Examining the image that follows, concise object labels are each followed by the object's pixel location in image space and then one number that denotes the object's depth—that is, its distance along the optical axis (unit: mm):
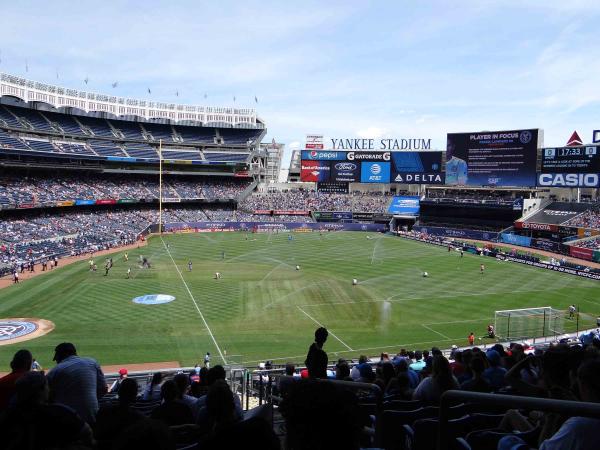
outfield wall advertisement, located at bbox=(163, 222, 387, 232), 88062
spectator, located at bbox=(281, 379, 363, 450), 2803
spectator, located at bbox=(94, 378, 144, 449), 5012
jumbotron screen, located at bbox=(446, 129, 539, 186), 82125
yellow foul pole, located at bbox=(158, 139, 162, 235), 81950
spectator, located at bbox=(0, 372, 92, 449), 4094
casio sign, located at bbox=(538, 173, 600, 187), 74375
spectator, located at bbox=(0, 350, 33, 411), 6574
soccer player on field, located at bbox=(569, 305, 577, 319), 33425
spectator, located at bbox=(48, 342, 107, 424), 6906
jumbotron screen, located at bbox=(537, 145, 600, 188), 74000
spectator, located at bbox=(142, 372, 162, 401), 11417
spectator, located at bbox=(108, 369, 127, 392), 15634
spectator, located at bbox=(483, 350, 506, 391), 9057
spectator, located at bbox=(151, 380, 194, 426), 6762
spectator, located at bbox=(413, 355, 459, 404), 7422
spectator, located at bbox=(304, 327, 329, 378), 7167
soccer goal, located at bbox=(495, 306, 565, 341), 29844
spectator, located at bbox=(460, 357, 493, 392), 7969
